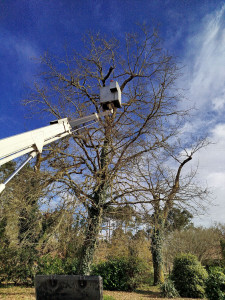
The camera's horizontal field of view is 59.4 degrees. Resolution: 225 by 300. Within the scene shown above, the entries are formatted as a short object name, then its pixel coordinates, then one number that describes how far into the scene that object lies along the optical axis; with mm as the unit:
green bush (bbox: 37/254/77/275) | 11086
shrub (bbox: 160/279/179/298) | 9914
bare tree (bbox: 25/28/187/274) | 8531
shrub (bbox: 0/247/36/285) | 10266
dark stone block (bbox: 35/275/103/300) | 1606
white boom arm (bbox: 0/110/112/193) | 2477
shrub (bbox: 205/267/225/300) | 7531
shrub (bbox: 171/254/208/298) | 10100
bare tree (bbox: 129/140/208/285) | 8688
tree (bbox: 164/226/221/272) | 22281
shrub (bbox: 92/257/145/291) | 11766
